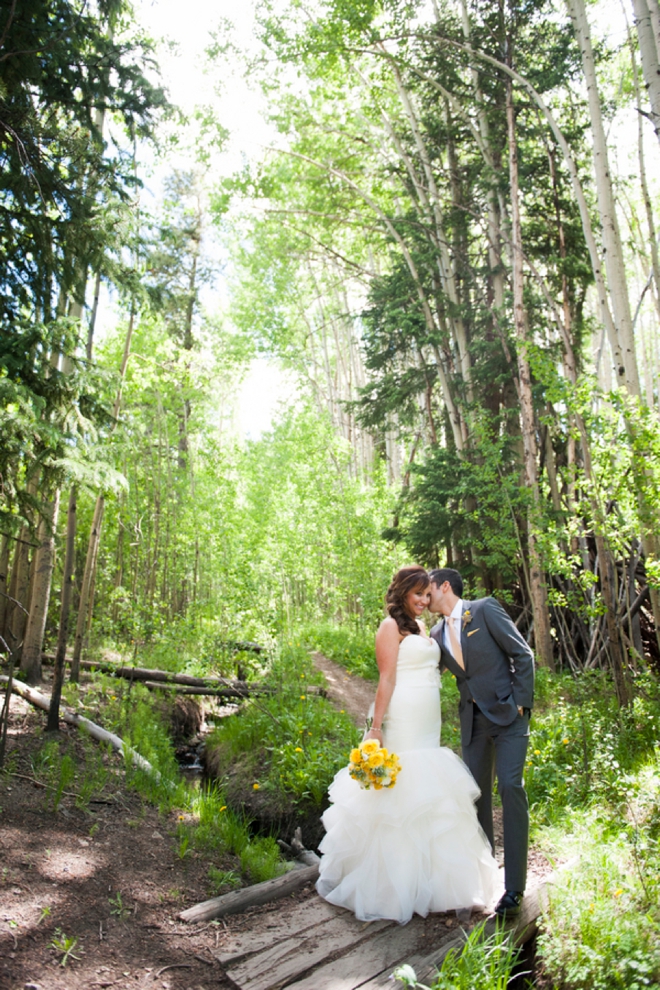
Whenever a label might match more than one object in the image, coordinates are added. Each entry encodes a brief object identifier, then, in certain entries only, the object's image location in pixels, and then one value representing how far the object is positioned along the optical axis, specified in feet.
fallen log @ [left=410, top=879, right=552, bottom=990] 9.41
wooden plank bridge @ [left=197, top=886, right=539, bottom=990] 9.55
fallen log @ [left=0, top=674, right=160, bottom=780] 18.40
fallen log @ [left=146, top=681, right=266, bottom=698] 26.55
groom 10.75
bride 10.92
